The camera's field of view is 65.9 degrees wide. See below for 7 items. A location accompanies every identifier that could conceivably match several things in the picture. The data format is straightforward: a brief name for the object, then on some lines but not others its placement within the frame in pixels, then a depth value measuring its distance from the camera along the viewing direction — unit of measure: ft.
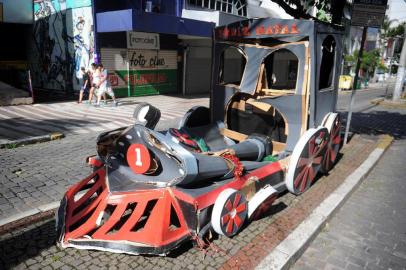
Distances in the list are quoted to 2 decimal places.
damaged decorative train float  10.61
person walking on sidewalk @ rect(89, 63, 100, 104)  38.70
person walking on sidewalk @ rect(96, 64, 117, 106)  38.70
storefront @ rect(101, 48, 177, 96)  47.35
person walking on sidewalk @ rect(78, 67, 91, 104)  41.98
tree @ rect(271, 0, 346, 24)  23.62
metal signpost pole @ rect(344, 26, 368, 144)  22.97
